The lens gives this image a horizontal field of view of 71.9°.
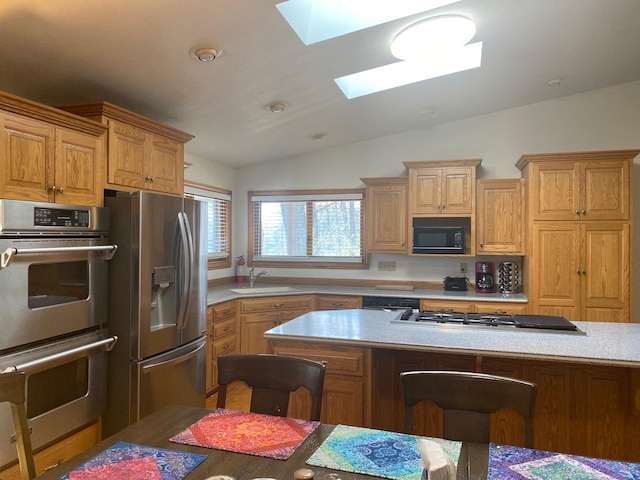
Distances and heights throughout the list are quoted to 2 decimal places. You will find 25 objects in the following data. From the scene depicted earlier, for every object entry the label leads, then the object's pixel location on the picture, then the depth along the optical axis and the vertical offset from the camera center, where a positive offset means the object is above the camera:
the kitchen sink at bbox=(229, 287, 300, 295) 4.39 -0.46
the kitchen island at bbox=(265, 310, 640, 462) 2.00 -0.61
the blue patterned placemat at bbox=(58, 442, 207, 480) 1.10 -0.57
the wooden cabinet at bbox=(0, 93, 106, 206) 1.99 +0.45
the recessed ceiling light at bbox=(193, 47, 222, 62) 2.36 +1.04
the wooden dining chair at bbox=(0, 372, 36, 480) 1.27 -0.50
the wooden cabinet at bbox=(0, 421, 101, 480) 2.04 -1.07
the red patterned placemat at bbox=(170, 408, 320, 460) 1.24 -0.57
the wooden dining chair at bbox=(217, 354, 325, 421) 1.58 -0.49
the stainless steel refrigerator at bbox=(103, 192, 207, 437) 2.52 -0.36
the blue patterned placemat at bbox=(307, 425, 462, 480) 1.13 -0.58
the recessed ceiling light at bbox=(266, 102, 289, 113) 3.34 +1.06
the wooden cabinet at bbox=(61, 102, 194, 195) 2.56 +0.61
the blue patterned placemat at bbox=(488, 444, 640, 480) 1.11 -0.58
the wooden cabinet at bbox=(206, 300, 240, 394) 3.65 -0.78
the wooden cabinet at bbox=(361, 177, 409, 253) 4.43 +0.32
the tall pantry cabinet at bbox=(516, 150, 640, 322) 3.68 +0.10
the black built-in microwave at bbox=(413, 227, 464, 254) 4.22 +0.05
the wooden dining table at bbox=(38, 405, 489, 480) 1.11 -0.58
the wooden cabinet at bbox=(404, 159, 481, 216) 4.16 +0.56
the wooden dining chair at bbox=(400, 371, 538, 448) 1.38 -0.49
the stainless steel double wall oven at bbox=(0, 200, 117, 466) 1.96 -0.33
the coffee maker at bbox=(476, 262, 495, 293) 4.28 -0.31
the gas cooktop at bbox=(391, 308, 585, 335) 2.40 -0.44
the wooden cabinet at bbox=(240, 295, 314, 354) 4.12 -0.66
